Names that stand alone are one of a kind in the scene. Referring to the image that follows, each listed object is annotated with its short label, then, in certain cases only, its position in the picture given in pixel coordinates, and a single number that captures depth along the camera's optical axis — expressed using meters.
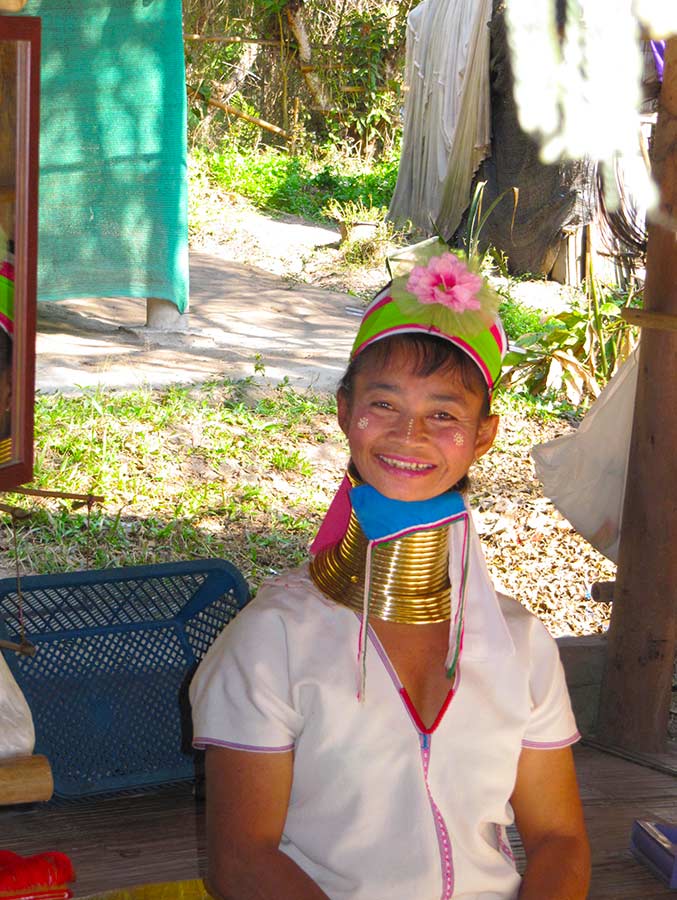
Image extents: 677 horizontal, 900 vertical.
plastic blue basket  2.69
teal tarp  5.18
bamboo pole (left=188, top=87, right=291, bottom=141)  13.27
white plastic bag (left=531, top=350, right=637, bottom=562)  3.26
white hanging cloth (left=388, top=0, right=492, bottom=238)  10.37
